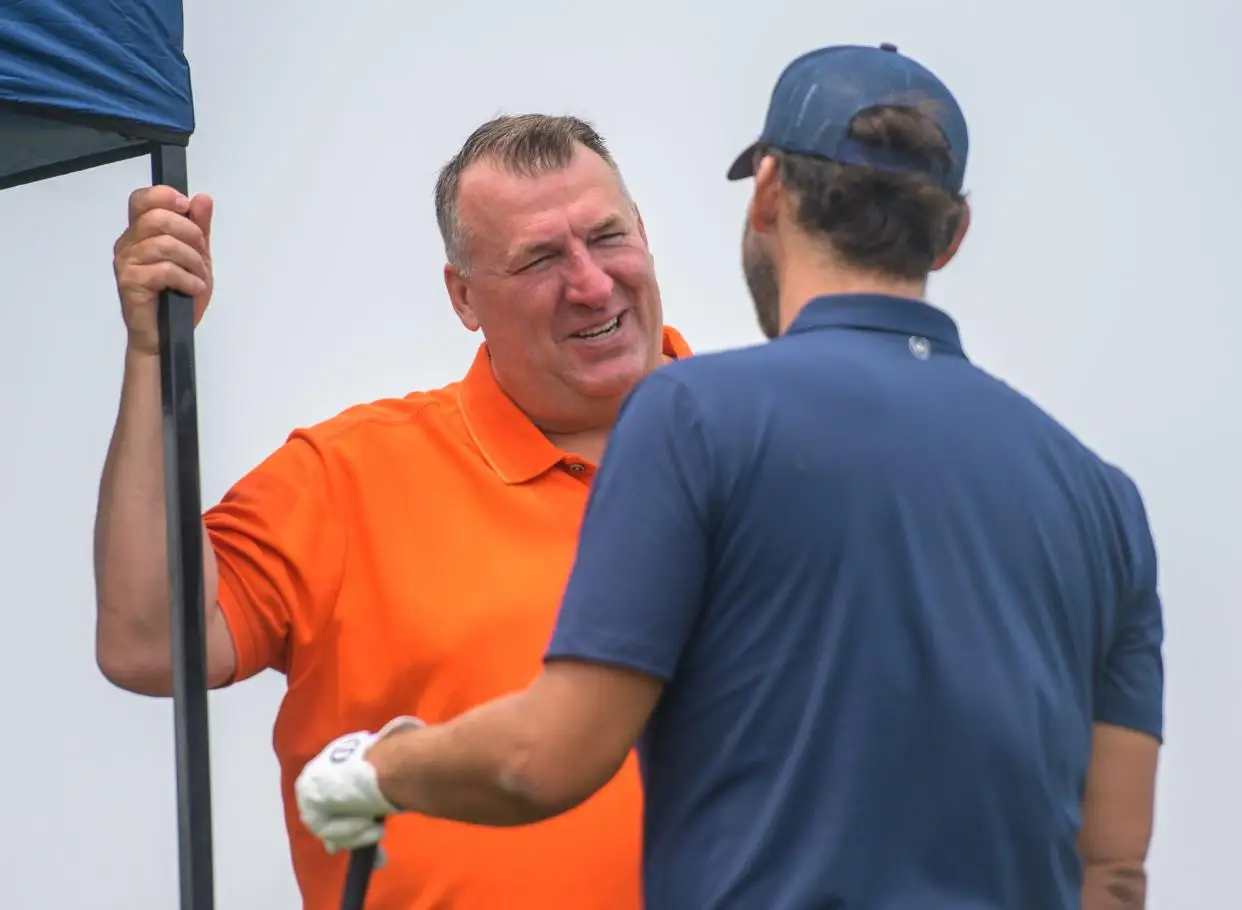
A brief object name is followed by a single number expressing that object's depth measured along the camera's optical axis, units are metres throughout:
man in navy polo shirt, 10.85
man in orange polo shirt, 11.43
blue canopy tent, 11.28
